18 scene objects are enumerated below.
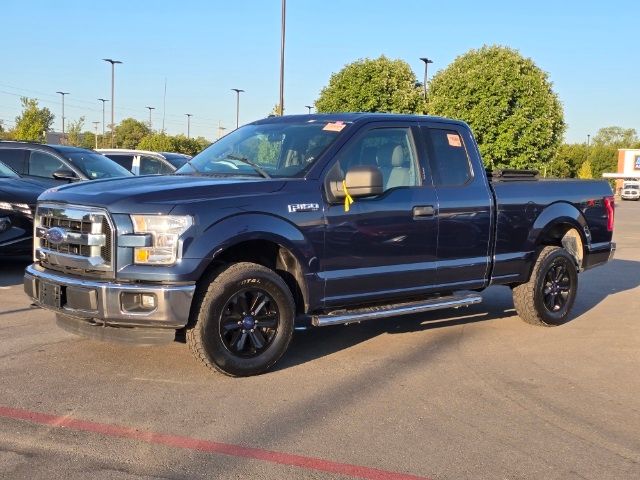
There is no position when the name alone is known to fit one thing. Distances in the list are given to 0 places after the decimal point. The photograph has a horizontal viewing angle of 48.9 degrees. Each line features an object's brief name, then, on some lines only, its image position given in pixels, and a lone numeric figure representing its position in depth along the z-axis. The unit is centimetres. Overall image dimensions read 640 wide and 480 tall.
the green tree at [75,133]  6347
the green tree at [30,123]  5188
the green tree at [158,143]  5538
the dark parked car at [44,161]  1065
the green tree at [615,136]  14950
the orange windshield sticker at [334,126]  593
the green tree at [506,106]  2773
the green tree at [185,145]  6431
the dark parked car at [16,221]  893
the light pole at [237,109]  5505
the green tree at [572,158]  6939
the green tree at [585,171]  7788
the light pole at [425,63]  3769
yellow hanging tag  550
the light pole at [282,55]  2227
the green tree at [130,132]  8429
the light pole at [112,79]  5648
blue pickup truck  482
